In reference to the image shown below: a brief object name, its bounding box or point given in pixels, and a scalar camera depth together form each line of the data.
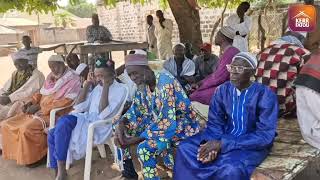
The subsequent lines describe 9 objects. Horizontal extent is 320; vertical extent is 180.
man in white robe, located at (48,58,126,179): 3.10
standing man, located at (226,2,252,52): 5.43
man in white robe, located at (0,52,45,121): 4.26
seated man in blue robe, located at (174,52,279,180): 2.12
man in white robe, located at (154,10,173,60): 7.87
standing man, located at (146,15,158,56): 8.47
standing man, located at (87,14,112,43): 6.30
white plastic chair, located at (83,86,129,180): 2.98
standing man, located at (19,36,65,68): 5.49
